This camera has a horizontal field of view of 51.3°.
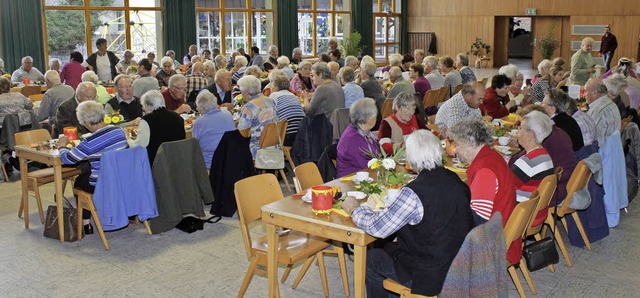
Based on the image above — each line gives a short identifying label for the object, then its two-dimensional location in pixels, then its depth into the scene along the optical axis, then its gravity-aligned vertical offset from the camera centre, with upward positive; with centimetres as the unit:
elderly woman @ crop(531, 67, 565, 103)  895 -55
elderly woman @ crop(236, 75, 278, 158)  648 -64
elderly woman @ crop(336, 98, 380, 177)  490 -70
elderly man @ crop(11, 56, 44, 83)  1134 -38
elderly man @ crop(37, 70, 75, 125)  805 -57
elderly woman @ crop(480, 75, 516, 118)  755 -62
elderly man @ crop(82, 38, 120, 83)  1220 -23
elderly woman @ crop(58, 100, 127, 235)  518 -72
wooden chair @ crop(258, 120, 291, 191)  636 -84
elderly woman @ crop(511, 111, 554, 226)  444 -78
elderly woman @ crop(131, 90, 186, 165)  563 -65
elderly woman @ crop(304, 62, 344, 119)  771 -57
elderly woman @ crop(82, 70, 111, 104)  787 -47
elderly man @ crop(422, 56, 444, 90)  1011 -45
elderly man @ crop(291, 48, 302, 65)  1446 -21
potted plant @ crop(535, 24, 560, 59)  2084 -4
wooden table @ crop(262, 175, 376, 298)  355 -99
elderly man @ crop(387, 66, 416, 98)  871 -56
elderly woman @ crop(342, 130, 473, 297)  321 -85
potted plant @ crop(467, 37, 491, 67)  2252 -18
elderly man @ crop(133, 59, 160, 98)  885 -48
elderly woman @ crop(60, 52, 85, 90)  1109 -36
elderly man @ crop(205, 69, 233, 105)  824 -49
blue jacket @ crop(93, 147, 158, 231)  515 -108
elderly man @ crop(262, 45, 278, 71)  1318 -29
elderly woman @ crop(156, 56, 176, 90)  1074 -38
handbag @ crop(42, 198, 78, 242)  548 -141
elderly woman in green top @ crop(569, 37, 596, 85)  1131 -40
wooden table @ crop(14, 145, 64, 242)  543 -90
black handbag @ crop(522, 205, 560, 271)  418 -132
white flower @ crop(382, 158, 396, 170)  425 -75
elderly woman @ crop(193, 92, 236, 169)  609 -69
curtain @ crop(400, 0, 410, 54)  2391 +67
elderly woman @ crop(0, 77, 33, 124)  743 -56
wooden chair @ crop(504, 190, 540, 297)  366 -97
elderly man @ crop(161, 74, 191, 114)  751 -53
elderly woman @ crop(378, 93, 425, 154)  564 -66
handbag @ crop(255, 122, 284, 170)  644 -107
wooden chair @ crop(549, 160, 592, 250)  466 -99
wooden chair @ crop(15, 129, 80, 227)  589 -110
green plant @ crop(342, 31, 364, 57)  2031 +2
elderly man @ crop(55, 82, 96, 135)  673 -63
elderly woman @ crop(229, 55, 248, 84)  1063 -31
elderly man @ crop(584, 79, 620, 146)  593 -62
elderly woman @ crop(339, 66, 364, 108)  826 -52
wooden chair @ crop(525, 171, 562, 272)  412 -91
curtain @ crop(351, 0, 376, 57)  2129 +78
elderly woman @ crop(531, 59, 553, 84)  970 -35
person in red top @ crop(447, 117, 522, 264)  369 -73
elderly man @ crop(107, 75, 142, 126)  700 -55
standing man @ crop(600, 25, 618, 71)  1733 -14
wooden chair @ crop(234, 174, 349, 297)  402 -122
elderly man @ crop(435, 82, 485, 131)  634 -59
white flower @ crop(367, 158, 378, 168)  448 -78
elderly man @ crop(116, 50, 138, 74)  1230 -26
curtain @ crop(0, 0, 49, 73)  1299 +37
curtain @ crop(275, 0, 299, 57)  1852 +60
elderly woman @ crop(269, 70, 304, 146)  706 -63
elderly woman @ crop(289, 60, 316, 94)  980 -50
